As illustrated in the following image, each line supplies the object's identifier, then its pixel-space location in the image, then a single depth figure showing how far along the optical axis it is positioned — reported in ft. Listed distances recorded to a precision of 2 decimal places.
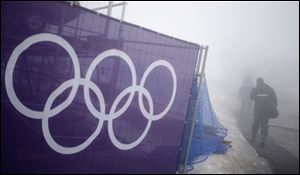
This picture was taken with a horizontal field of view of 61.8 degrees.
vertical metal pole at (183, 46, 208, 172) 15.31
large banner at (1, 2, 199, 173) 9.07
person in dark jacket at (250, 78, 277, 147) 26.55
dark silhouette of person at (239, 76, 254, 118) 47.74
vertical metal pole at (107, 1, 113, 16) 13.55
